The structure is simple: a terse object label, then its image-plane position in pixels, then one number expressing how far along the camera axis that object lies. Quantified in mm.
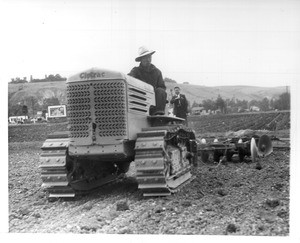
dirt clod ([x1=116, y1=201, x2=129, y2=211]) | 6199
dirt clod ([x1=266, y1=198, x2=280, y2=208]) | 6012
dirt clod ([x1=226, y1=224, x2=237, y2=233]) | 5438
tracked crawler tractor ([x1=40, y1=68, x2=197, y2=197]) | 6414
